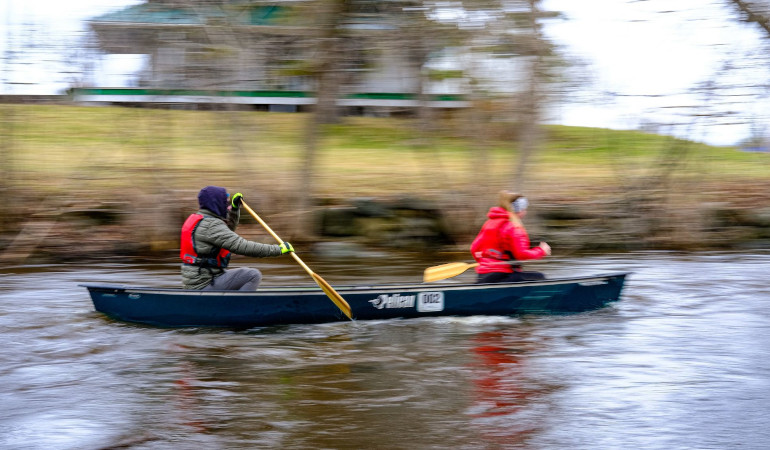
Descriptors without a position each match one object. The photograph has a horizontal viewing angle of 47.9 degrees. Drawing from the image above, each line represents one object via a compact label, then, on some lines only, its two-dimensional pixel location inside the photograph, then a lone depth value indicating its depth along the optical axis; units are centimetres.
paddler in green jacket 791
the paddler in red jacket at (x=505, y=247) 843
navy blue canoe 816
